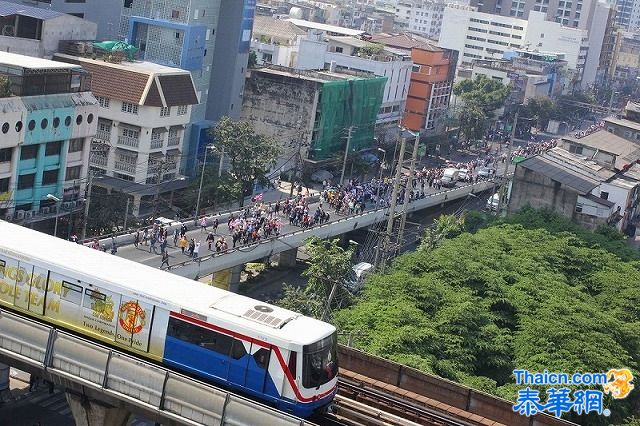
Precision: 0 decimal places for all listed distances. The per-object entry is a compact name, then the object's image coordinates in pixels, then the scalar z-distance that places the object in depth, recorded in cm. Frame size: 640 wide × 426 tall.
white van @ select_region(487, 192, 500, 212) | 7334
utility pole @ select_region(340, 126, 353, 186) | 7138
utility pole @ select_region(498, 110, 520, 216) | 6541
